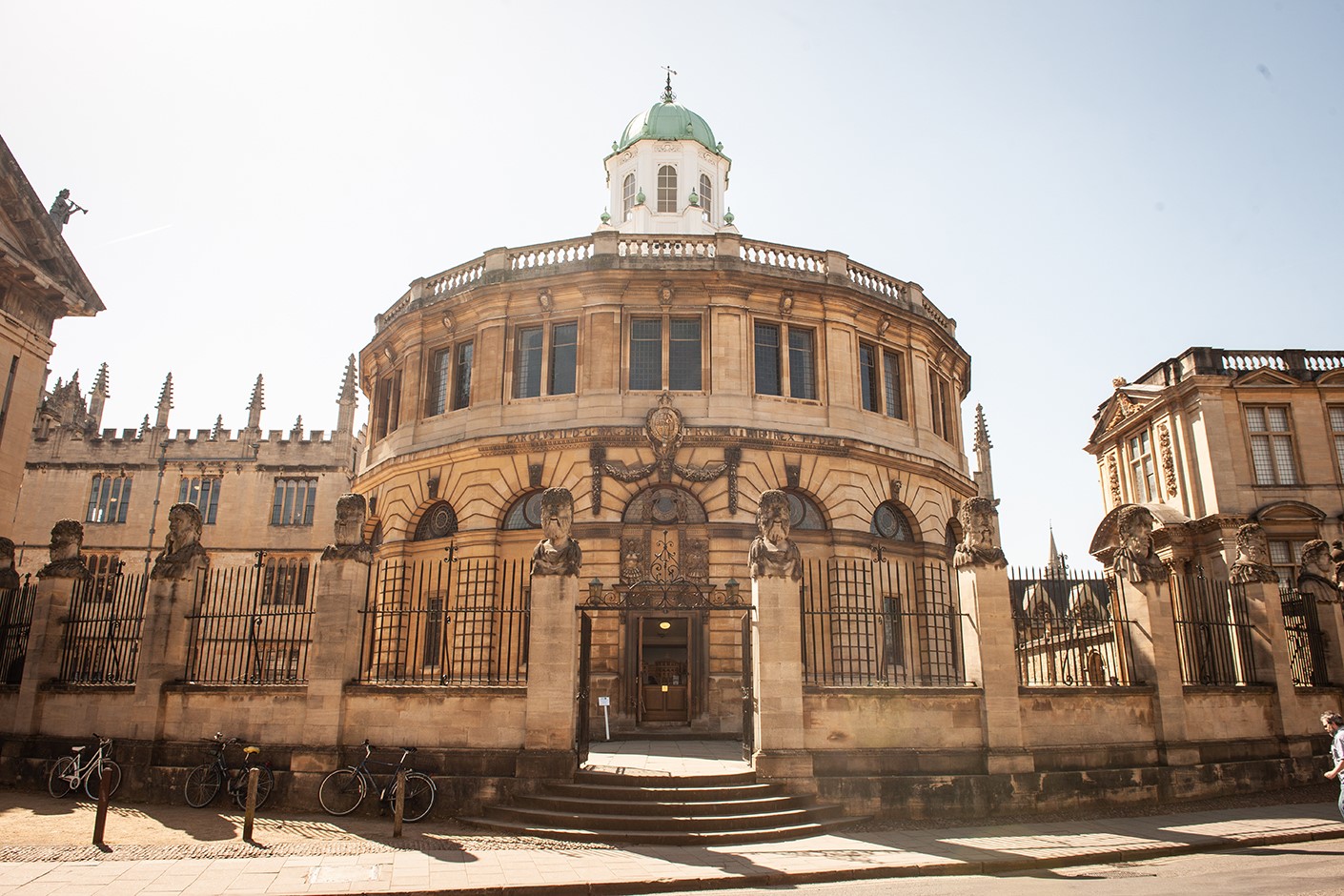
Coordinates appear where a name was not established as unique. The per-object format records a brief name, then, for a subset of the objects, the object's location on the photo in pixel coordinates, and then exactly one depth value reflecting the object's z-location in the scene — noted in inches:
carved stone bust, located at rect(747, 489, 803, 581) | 577.9
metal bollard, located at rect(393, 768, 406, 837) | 487.2
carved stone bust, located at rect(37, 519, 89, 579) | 700.5
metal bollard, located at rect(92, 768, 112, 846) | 448.7
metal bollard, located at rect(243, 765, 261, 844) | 457.1
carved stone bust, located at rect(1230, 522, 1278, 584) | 705.0
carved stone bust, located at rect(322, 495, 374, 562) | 607.8
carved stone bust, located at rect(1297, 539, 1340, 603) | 738.8
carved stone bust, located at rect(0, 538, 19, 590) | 750.5
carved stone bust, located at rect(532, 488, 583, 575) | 572.7
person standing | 495.2
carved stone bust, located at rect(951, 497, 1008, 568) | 605.3
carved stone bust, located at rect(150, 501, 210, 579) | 639.8
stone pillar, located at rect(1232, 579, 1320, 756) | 679.1
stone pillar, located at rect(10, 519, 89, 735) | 673.6
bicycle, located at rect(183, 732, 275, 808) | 570.6
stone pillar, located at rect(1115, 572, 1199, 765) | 615.2
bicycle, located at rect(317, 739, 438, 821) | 534.0
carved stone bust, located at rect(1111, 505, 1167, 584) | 633.6
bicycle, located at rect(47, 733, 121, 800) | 593.6
